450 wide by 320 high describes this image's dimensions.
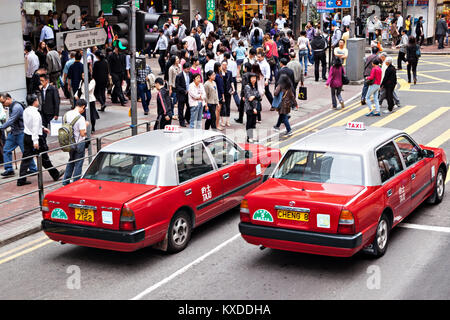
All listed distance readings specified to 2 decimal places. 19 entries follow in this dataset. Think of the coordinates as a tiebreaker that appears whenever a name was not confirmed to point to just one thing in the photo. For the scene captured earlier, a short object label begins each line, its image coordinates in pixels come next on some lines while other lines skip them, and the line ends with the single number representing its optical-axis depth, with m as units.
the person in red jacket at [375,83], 18.05
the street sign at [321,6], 26.47
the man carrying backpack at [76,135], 11.66
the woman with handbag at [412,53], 22.22
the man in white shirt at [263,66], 18.28
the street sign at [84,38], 11.81
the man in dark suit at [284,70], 16.08
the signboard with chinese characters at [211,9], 36.97
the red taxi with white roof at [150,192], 8.09
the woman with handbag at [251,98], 15.61
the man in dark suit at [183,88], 16.06
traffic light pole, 12.99
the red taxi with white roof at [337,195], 7.61
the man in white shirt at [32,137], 12.12
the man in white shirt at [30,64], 19.11
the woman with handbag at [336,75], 18.64
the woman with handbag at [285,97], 15.75
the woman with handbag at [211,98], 15.96
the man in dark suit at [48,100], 14.52
